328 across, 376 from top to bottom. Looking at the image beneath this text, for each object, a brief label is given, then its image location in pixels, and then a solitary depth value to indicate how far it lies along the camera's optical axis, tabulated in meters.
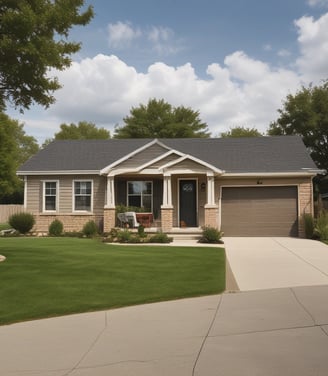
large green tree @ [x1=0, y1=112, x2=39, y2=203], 35.34
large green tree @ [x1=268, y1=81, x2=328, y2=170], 38.88
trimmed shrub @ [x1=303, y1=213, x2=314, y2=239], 19.23
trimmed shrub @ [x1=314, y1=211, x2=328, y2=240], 18.41
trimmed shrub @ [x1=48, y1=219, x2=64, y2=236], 20.75
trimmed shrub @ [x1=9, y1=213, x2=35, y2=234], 21.05
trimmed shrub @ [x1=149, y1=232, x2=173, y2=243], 17.58
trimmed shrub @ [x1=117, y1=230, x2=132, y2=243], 17.80
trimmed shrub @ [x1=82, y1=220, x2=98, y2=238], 20.20
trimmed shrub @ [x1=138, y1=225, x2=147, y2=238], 18.07
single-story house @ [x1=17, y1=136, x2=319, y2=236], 20.34
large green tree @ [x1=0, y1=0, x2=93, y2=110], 10.45
